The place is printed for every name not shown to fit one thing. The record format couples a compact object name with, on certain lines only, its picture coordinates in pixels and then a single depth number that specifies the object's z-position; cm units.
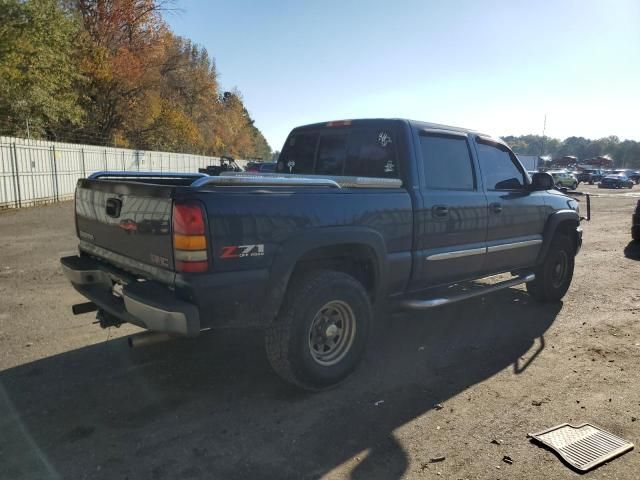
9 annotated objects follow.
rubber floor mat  290
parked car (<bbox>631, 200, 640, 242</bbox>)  1133
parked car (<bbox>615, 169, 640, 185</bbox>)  5322
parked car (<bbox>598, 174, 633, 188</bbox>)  4384
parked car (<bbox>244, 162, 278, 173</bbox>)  2198
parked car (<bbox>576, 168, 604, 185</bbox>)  5175
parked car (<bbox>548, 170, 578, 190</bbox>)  3644
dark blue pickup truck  299
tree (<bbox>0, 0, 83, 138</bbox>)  1878
